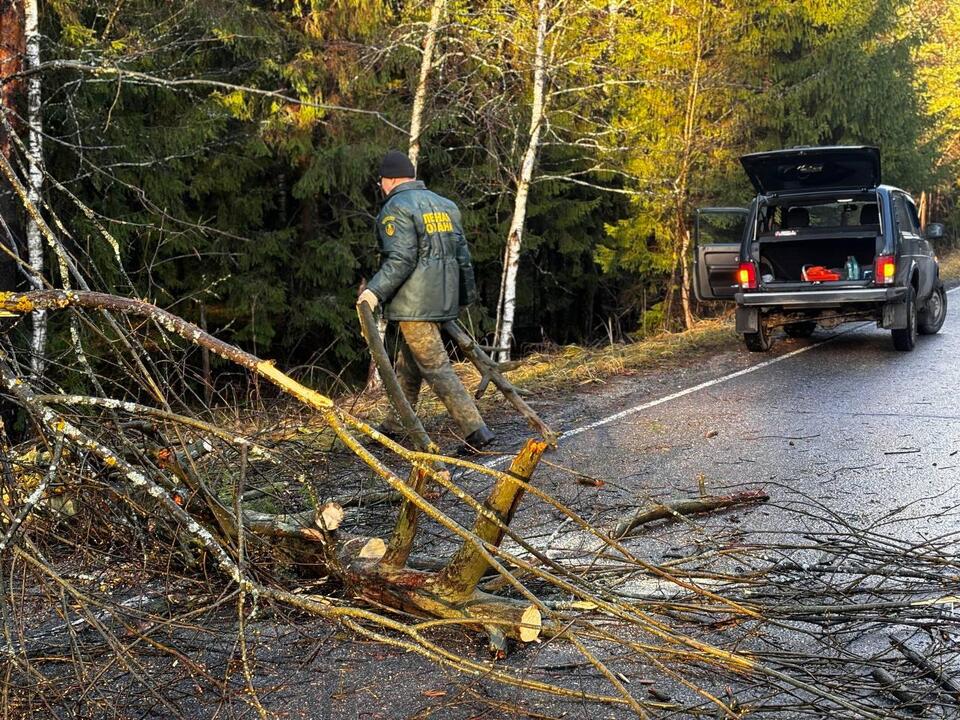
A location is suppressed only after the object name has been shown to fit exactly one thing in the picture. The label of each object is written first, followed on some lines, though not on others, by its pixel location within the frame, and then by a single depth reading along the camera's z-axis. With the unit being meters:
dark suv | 12.67
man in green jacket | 7.98
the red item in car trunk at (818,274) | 13.09
